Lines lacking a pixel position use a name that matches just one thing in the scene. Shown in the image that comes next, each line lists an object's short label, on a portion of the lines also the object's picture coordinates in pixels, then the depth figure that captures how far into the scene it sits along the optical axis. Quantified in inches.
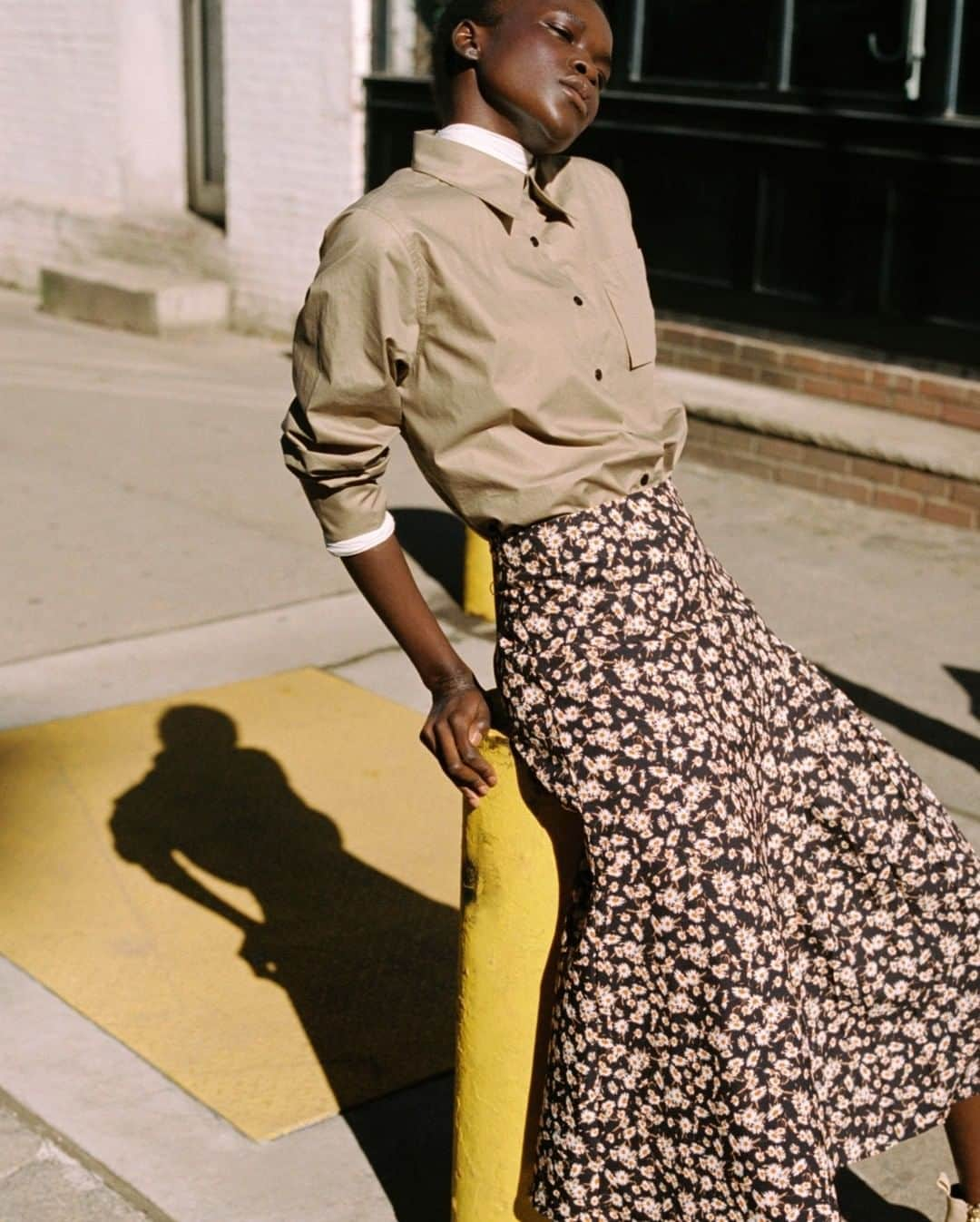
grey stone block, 441.7
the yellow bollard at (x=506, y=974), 104.5
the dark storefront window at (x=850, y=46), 307.6
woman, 97.0
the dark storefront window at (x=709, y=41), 326.3
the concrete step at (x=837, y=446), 290.4
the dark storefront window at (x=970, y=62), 295.4
